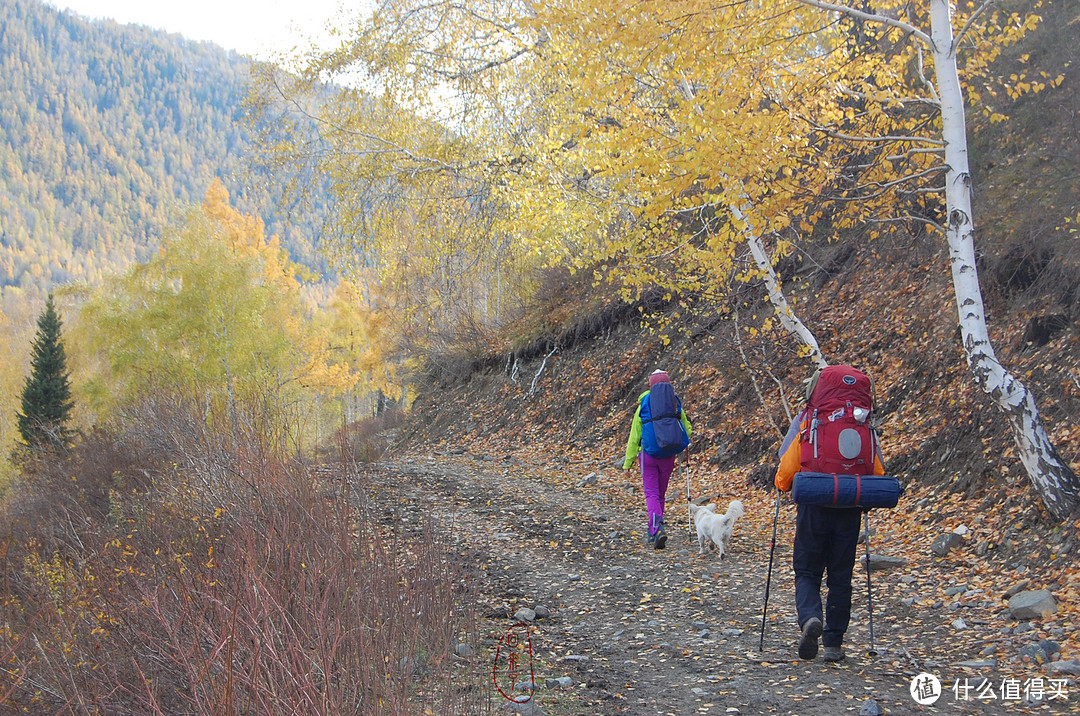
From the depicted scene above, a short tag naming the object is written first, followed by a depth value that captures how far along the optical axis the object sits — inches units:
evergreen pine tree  1355.8
